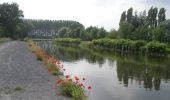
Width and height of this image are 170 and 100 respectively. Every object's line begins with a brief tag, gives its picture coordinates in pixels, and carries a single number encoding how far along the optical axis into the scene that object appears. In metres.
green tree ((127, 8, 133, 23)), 58.42
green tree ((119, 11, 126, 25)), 59.40
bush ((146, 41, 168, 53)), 34.22
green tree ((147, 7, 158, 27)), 57.23
